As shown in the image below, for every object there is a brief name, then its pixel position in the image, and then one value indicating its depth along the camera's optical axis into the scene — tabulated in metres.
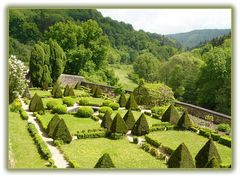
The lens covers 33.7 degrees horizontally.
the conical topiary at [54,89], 29.07
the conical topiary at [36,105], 23.30
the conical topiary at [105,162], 13.09
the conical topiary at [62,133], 17.56
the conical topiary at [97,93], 31.00
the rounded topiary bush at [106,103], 25.91
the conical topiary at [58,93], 28.83
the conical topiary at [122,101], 26.85
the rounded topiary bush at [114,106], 25.59
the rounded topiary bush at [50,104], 24.03
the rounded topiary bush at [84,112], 23.27
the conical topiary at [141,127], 19.84
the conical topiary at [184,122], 20.89
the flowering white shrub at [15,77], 16.86
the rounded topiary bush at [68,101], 26.20
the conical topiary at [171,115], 21.71
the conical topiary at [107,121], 20.61
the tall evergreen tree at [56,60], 32.97
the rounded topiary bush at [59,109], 23.53
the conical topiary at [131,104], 25.80
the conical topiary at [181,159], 13.93
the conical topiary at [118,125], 19.16
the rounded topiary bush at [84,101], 26.77
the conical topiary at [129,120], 20.65
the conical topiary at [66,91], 29.66
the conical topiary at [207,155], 14.82
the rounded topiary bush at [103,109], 24.27
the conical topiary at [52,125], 18.43
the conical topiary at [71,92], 29.84
